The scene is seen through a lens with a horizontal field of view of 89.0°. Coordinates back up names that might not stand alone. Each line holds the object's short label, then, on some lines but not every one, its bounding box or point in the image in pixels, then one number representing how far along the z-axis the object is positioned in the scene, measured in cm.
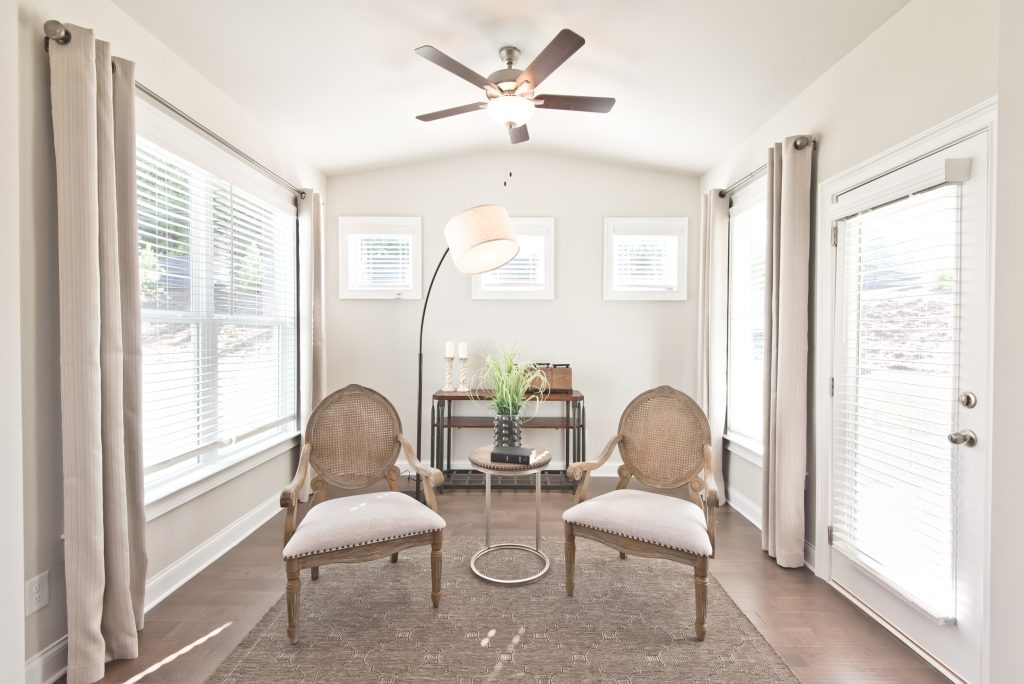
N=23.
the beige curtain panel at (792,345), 281
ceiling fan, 212
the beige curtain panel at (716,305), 400
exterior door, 186
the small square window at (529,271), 457
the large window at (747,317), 365
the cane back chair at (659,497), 222
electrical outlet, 181
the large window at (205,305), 252
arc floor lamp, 215
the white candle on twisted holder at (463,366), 426
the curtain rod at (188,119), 183
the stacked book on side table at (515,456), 271
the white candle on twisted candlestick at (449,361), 423
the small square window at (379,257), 459
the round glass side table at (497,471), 268
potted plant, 287
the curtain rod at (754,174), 280
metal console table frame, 418
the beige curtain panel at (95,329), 186
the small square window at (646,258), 455
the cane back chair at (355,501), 218
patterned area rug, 197
